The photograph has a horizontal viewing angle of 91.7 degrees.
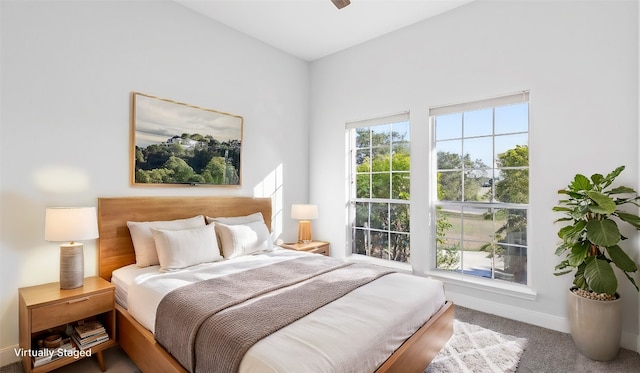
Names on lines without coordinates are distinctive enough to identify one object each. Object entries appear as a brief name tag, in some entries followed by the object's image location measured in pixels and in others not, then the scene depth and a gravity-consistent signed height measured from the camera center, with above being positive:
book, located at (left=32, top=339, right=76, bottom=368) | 2.03 -1.14
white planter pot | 2.21 -1.00
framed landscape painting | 2.89 +0.44
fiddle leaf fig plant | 2.13 -0.32
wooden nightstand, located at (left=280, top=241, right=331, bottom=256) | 3.84 -0.76
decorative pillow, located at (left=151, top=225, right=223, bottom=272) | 2.52 -0.52
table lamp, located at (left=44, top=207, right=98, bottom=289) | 2.16 -0.33
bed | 1.49 -0.71
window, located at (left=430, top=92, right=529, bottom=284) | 2.98 +0.00
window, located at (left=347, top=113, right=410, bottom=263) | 3.78 +0.00
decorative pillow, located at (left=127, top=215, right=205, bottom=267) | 2.64 -0.47
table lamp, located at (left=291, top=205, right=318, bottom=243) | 4.01 -0.38
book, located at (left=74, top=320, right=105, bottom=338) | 2.23 -1.05
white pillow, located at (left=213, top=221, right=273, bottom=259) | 2.96 -0.52
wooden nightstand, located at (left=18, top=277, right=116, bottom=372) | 1.98 -0.85
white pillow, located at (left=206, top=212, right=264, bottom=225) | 3.23 -0.35
